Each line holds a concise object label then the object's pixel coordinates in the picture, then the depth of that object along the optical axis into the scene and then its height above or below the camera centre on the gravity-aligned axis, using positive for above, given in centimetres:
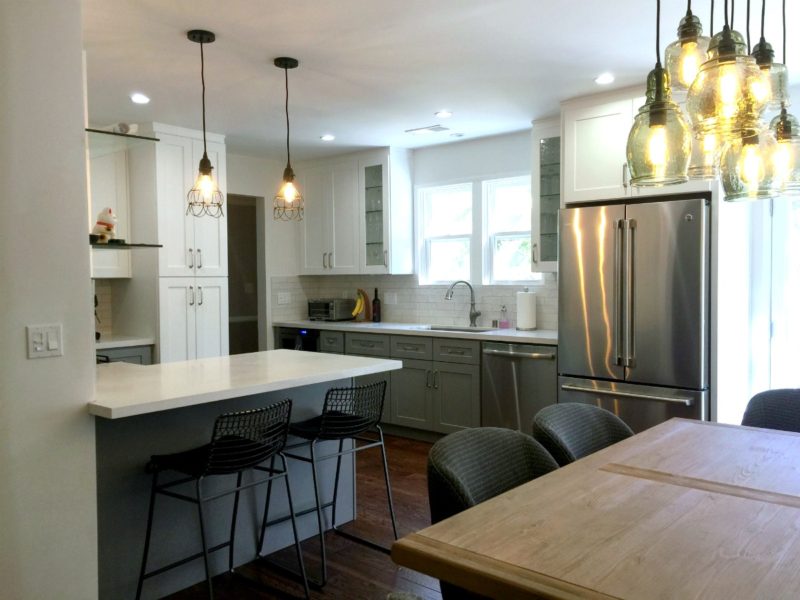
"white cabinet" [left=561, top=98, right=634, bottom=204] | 419 +84
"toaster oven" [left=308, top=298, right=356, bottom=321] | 622 -27
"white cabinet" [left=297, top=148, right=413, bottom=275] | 586 +62
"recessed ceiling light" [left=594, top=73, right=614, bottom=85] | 390 +119
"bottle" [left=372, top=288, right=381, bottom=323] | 629 -29
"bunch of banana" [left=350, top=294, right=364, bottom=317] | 631 -25
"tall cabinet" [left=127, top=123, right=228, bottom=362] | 496 +26
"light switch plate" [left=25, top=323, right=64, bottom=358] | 224 -19
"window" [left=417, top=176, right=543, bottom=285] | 547 +41
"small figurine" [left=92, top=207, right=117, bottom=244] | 289 +26
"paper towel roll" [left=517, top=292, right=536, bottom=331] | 516 -26
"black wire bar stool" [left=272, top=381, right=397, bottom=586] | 298 -65
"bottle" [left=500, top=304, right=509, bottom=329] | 544 -34
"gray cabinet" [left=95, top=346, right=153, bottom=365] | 470 -52
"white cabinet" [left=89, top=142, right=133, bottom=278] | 492 +64
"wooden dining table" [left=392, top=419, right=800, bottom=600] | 119 -55
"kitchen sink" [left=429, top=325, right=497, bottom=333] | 542 -42
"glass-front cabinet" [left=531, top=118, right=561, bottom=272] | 482 +62
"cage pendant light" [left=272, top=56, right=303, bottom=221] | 356 +54
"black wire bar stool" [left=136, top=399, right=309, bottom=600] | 248 -66
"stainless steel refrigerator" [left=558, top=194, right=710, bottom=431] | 381 -19
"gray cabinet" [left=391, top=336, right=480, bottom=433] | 499 -84
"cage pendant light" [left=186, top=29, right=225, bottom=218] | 321 +54
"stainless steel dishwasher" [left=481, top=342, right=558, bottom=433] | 453 -74
